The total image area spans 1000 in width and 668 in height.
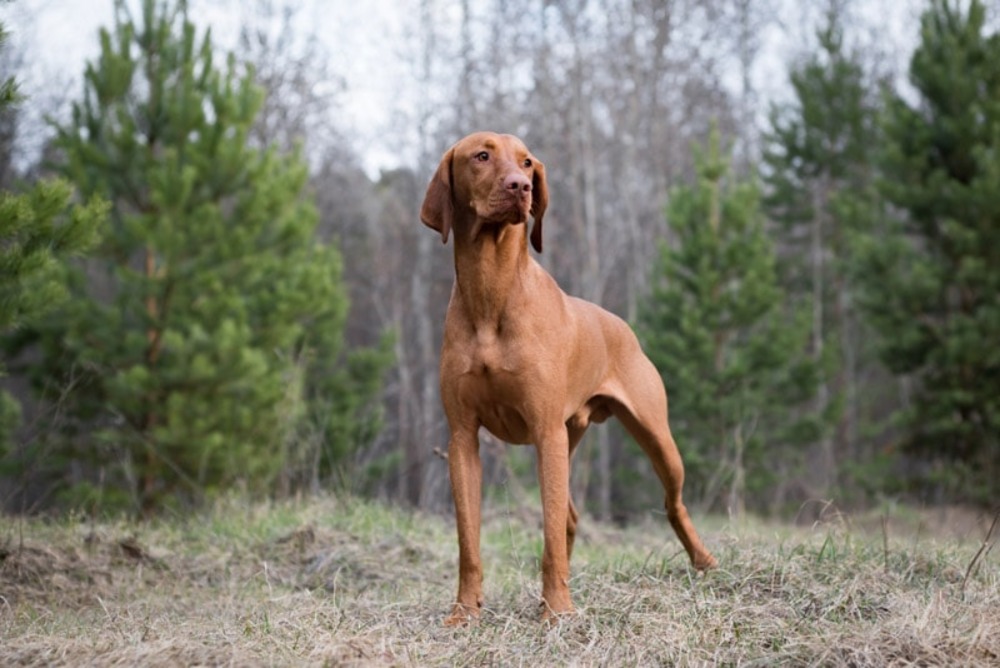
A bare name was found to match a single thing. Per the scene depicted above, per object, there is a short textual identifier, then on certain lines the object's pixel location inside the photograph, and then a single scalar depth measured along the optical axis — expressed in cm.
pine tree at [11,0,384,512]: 1078
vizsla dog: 384
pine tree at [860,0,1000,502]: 1343
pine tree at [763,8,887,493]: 1905
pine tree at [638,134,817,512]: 1460
